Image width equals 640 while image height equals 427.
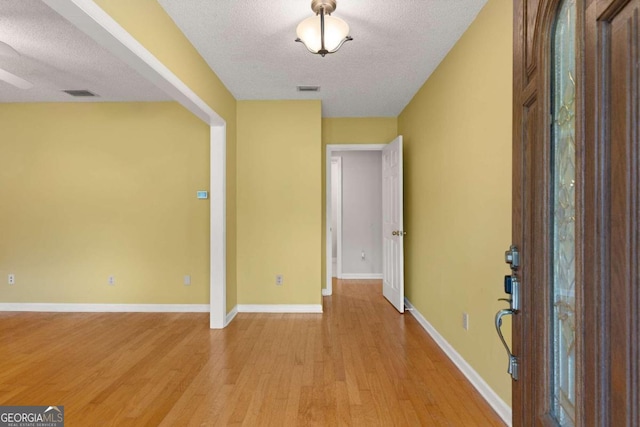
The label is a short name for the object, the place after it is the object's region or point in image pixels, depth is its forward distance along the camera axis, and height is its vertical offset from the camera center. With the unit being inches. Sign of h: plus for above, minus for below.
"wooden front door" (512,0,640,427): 18.3 +0.0
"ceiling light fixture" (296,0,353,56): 79.8 +46.3
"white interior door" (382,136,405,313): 150.1 -7.0
